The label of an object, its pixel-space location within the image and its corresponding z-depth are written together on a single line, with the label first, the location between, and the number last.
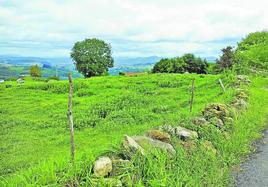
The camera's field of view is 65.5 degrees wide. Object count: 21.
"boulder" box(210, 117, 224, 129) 4.85
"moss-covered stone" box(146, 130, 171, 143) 3.81
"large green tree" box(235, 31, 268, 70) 13.35
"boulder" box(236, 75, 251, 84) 10.18
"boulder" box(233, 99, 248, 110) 6.30
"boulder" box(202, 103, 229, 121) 5.15
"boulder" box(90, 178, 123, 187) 2.66
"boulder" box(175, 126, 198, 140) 4.08
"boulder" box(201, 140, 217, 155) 4.03
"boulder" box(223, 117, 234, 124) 5.12
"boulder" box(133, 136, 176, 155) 3.48
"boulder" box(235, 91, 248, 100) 7.13
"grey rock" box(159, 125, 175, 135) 4.07
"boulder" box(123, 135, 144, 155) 3.22
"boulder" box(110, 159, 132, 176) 2.92
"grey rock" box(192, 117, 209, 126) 4.61
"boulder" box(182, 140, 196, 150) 3.91
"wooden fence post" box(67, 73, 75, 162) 3.12
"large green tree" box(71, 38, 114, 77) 30.24
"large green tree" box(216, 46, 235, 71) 22.81
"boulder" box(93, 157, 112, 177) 2.81
